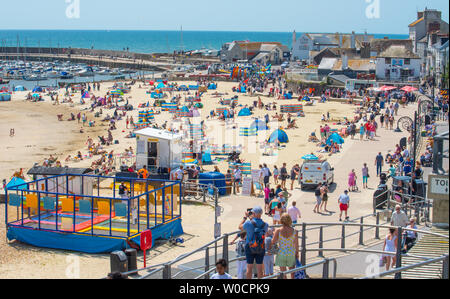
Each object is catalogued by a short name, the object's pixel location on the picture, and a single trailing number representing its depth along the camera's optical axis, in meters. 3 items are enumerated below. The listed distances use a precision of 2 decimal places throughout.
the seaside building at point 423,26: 61.69
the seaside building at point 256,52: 91.81
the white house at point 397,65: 52.94
